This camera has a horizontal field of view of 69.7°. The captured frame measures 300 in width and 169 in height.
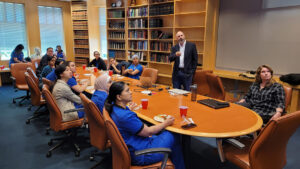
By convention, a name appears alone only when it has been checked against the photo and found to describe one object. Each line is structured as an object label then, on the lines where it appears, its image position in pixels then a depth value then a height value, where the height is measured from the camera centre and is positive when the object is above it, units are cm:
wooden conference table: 186 -71
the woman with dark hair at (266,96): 272 -66
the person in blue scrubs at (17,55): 705 -33
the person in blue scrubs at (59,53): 777 -28
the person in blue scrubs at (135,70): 484 -54
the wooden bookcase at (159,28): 556 +50
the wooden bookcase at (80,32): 844 +54
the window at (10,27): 757 +63
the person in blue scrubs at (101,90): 241 -51
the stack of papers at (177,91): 315 -67
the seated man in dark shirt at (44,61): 527 -40
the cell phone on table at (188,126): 193 -71
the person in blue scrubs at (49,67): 437 -44
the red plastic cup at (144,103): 241 -64
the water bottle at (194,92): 270 -59
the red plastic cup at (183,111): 213 -64
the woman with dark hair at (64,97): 287 -69
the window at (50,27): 851 +75
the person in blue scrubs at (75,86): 325 -61
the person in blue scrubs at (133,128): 178 -70
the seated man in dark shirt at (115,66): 566 -55
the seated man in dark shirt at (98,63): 589 -48
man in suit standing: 445 -31
